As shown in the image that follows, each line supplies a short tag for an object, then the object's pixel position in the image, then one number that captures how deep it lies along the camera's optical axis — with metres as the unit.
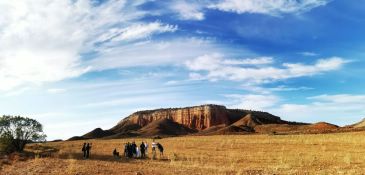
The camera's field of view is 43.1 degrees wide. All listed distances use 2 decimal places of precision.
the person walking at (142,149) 41.22
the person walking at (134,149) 42.72
